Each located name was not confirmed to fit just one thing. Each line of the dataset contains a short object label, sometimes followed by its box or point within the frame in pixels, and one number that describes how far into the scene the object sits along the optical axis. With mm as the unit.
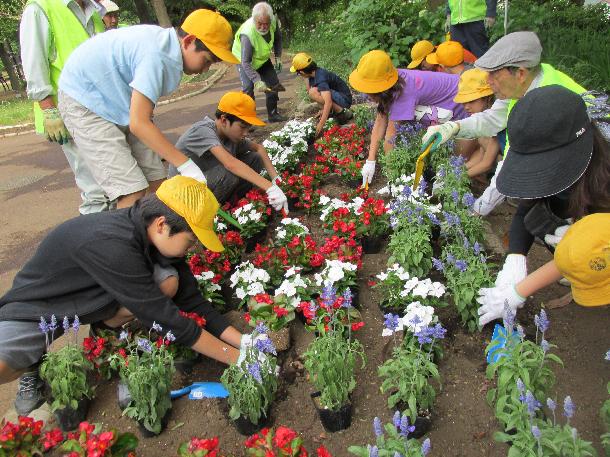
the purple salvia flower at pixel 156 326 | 2215
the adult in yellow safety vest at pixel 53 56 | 3203
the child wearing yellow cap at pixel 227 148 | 3646
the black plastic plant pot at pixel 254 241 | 3861
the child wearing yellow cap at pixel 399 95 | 3891
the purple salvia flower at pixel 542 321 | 1654
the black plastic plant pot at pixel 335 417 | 2148
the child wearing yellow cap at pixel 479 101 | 3641
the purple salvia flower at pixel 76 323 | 2238
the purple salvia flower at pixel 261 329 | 2113
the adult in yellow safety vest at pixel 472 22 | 5652
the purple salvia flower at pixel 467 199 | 2904
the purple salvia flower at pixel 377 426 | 1432
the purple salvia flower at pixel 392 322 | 2035
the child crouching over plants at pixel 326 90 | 6102
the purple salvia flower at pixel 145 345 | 2136
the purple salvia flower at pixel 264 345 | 2090
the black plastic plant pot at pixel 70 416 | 2375
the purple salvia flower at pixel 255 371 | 2029
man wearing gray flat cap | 2484
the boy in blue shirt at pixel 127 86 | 2727
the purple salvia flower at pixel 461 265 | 2402
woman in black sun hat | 1873
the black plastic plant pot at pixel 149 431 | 2285
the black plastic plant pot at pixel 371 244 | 3500
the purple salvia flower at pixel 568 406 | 1365
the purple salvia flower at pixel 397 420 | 1492
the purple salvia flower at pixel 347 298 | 2186
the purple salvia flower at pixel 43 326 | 2238
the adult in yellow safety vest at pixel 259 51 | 6605
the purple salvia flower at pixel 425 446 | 1363
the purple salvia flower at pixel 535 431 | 1348
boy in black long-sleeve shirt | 2201
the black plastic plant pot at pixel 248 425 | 2197
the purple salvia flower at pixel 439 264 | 2365
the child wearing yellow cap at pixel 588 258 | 1668
